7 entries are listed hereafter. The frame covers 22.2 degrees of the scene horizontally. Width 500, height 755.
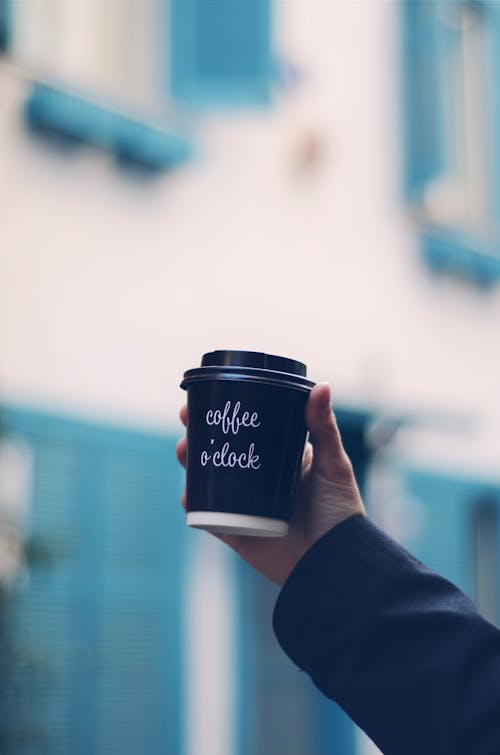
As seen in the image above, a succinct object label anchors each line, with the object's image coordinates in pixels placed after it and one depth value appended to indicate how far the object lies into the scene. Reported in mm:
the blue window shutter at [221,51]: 5117
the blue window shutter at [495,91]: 6824
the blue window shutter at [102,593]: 4273
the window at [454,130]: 6234
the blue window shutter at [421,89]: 6199
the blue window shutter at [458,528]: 6016
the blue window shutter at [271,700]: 5125
